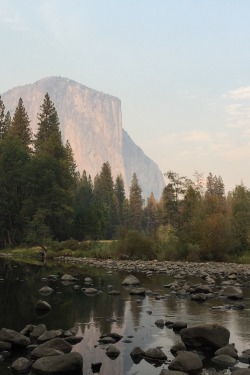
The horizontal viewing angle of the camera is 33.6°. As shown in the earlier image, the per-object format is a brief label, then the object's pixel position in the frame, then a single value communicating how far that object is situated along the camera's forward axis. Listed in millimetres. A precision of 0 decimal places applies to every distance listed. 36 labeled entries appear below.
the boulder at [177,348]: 10876
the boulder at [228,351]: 10391
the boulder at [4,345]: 10961
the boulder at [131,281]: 24266
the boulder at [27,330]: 12148
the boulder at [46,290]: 20688
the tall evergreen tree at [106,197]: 97438
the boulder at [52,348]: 10086
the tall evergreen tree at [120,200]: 114362
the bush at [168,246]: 45938
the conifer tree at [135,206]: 120425
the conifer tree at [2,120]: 81575
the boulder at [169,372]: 8750
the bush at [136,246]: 46766
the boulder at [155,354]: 10391
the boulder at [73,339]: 11700
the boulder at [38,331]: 11961
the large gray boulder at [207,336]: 11227
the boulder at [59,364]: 9273
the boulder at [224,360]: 9914
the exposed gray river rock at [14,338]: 11078
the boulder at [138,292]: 20580
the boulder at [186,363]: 9391
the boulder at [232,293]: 19441
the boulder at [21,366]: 9289
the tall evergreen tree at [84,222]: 74062
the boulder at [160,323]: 13969
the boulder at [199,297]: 18859
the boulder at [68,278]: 25766
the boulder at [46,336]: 11459
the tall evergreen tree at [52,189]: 62219
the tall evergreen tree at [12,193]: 63656
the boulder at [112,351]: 10625
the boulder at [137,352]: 10613
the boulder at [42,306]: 16164
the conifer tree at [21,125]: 79962
